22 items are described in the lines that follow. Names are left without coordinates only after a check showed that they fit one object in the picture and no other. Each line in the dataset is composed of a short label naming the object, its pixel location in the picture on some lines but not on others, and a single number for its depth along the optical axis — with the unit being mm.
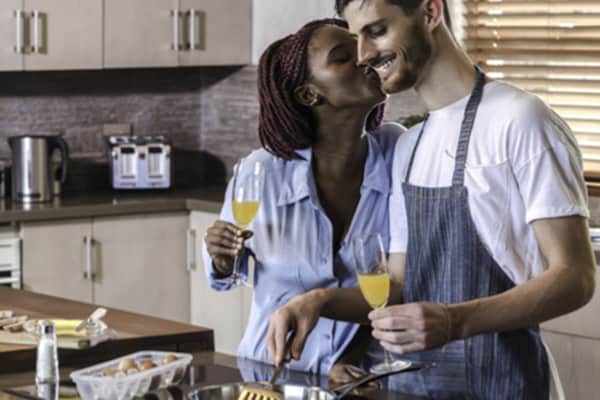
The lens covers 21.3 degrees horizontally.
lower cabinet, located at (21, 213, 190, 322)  6415
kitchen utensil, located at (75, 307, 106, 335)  3619
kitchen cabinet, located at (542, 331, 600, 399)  5300
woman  3631
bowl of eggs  2903
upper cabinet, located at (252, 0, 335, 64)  7014
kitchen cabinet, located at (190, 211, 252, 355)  6673
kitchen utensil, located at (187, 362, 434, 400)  2956
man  2996
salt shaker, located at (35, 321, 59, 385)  3056
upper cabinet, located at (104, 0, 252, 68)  6941
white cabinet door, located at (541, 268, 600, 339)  5245
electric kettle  6678
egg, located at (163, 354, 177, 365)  3102
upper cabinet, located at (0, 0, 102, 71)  6537
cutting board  3483
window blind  5957
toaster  7116
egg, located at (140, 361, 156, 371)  3027
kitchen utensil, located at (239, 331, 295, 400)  2961
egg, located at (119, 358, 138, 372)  3005
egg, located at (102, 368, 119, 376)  2974
